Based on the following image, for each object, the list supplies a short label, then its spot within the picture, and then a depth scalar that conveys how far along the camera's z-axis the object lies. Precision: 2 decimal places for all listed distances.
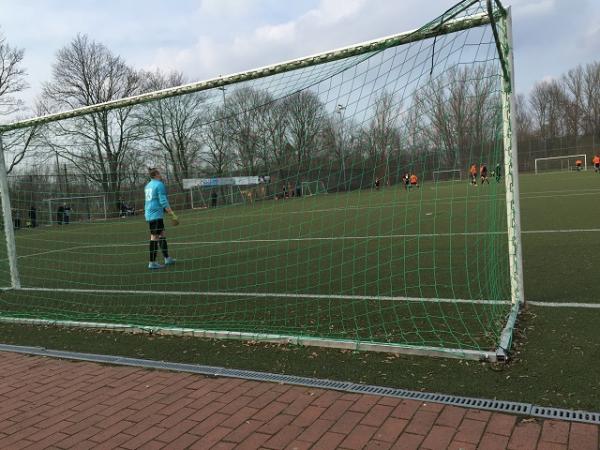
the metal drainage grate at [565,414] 2.90
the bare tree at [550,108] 68.54
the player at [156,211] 8.46
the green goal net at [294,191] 4.83
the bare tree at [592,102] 66.19
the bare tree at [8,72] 37.62
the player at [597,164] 39.97
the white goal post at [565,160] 54.91
